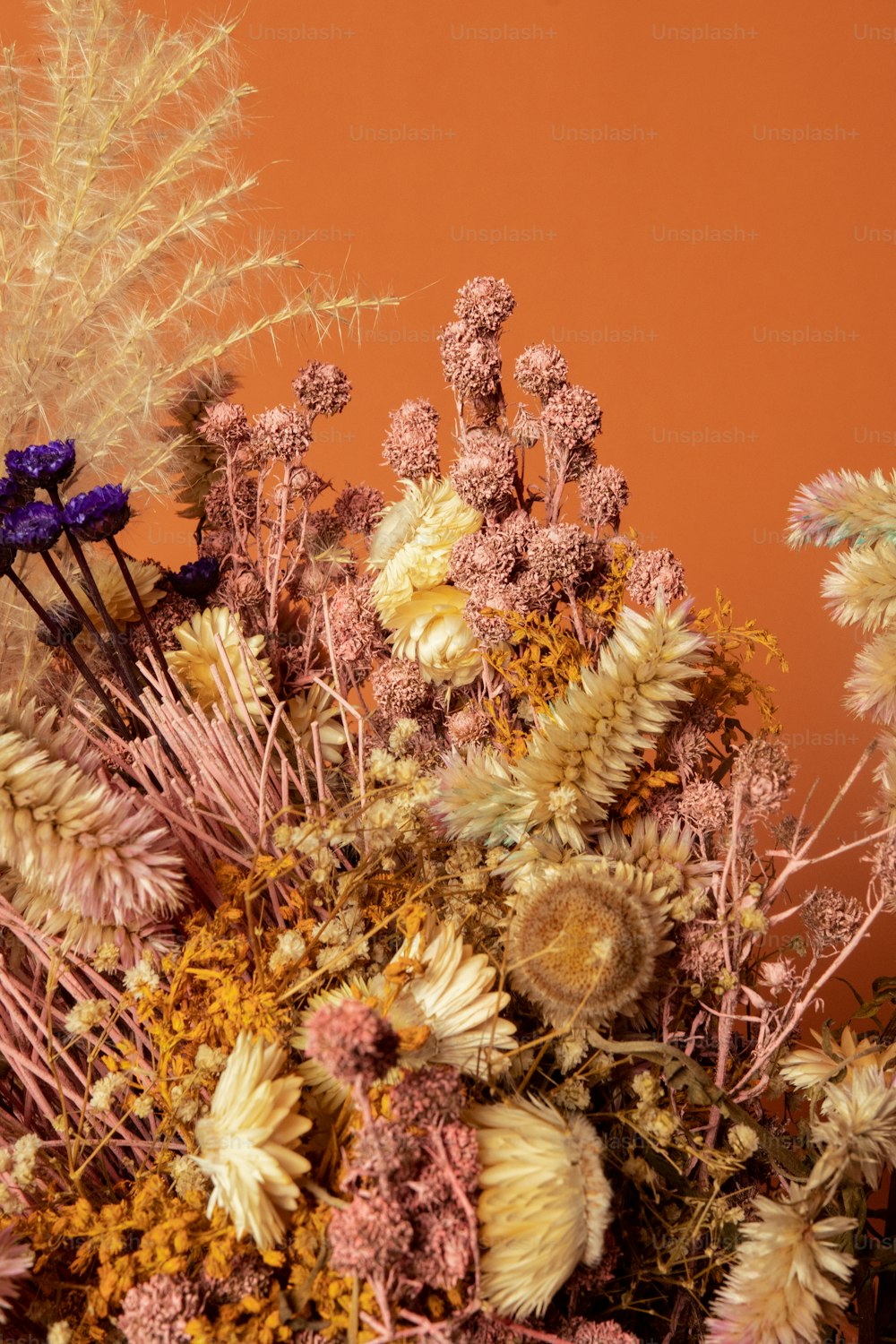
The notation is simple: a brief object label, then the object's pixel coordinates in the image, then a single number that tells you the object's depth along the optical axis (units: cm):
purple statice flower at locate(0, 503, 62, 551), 72
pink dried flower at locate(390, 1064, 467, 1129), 53
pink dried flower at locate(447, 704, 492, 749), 81
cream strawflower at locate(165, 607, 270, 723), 82
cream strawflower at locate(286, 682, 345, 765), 88
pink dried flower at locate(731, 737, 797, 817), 66
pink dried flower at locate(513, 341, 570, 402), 82
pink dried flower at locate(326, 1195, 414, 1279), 50
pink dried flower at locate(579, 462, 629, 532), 80
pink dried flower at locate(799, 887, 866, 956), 69
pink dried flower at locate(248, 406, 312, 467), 86
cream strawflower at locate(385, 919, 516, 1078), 60
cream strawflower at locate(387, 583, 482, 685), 82
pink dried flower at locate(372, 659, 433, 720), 83
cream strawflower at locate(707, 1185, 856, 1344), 57
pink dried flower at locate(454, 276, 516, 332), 82
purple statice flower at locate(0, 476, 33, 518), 74
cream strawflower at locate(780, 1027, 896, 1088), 68
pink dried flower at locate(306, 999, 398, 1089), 48
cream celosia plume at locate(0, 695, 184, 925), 60
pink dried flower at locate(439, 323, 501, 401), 82
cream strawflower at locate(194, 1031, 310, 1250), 54
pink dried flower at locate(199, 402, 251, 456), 88
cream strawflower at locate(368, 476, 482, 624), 82
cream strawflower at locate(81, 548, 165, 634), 87
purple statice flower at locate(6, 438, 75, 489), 74
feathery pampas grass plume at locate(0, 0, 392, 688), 84
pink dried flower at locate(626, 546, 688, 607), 75
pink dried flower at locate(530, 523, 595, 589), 74
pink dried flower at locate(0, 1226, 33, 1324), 56
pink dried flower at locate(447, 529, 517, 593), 77
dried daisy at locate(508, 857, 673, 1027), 60
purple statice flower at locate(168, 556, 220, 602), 89
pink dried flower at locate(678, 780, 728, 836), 71
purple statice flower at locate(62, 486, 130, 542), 75
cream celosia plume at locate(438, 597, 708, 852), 68
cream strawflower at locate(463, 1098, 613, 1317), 54
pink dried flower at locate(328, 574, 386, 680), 85
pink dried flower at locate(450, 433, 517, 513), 78
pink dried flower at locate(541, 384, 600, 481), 80
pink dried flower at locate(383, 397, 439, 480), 85
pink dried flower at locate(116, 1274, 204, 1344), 54
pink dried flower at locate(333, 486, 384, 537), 94
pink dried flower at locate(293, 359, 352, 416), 87
